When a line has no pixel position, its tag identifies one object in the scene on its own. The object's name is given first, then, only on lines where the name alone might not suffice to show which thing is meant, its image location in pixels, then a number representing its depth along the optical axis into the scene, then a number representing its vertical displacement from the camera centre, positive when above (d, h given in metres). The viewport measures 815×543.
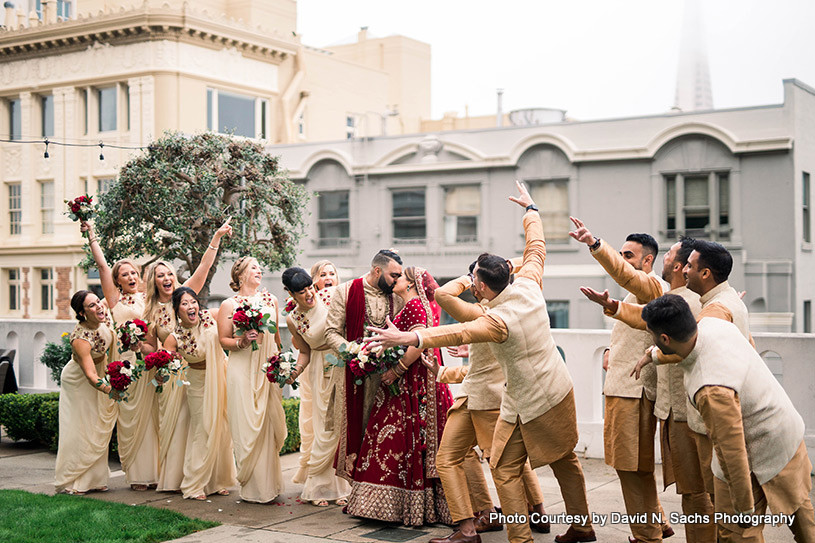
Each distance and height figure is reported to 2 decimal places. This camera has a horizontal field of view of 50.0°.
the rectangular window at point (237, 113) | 29.70 +5.45
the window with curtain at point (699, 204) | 23.80 +1.75
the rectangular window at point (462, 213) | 26.50 +1.72
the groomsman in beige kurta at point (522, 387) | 5.61 -0.77
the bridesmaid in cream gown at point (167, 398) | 8.11 -1.19
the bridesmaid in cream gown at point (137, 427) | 8.30 -1.48
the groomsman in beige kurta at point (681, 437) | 5.62 -1.10
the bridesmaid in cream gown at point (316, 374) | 7.66 -0.95
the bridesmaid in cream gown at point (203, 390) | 7.98 -1.10
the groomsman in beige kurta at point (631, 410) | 5.81 -0.97
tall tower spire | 51.28 +11.07
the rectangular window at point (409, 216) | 27.12 +1.67
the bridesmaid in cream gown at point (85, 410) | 8.06 -1.30
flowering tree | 13.21 +1.14
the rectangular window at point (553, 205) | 25.28 +1.86
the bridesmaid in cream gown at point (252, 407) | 7.70 -1.22
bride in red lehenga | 6.82 -1.37
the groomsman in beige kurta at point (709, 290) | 5.19 -0.14
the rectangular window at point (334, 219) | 28.11 +1.64
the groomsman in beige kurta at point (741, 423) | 4.41 -0.80
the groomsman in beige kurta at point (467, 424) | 6.28 -1.13
